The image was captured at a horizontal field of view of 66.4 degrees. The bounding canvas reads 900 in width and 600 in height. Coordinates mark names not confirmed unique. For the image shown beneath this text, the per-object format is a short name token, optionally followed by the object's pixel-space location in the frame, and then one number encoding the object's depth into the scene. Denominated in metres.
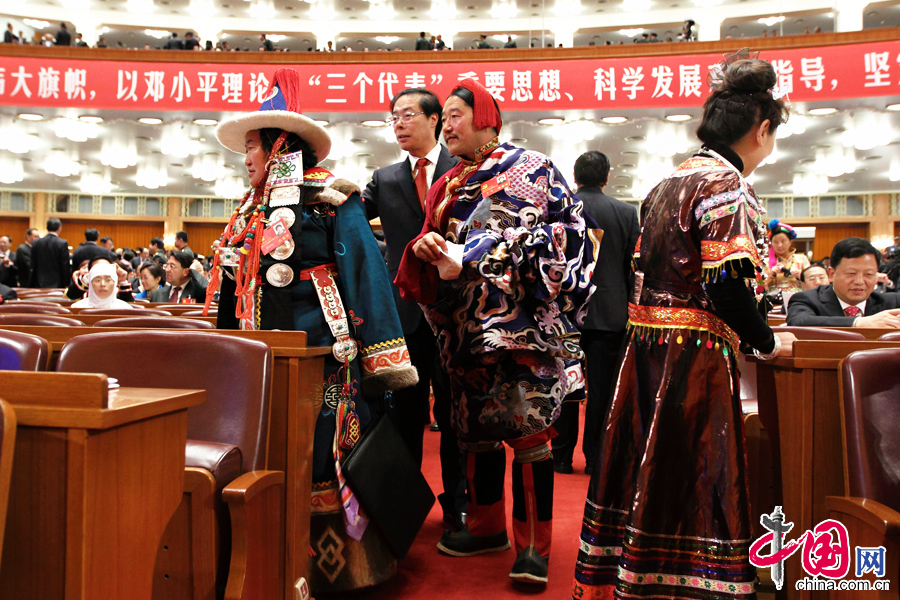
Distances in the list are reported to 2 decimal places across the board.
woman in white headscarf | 3.84
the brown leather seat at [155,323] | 2.12
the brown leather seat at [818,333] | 2.06
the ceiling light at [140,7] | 18.22
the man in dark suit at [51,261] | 7.47
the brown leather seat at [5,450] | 0.79
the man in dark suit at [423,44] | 14.06
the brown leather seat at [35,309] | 3.08
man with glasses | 2.24
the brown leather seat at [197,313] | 3.22
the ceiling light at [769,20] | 17.08
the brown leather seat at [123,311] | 2.84
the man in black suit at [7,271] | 7.86
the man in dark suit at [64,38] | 13.24
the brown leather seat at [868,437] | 1.25
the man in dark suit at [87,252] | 5.90
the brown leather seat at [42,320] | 2.21
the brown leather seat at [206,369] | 1.44
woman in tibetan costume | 1.75
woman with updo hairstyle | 1.34
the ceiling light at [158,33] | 18.77
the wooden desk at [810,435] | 1.38
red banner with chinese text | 7.93
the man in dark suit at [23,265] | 7.74
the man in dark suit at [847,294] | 2.77
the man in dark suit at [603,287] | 3.01
